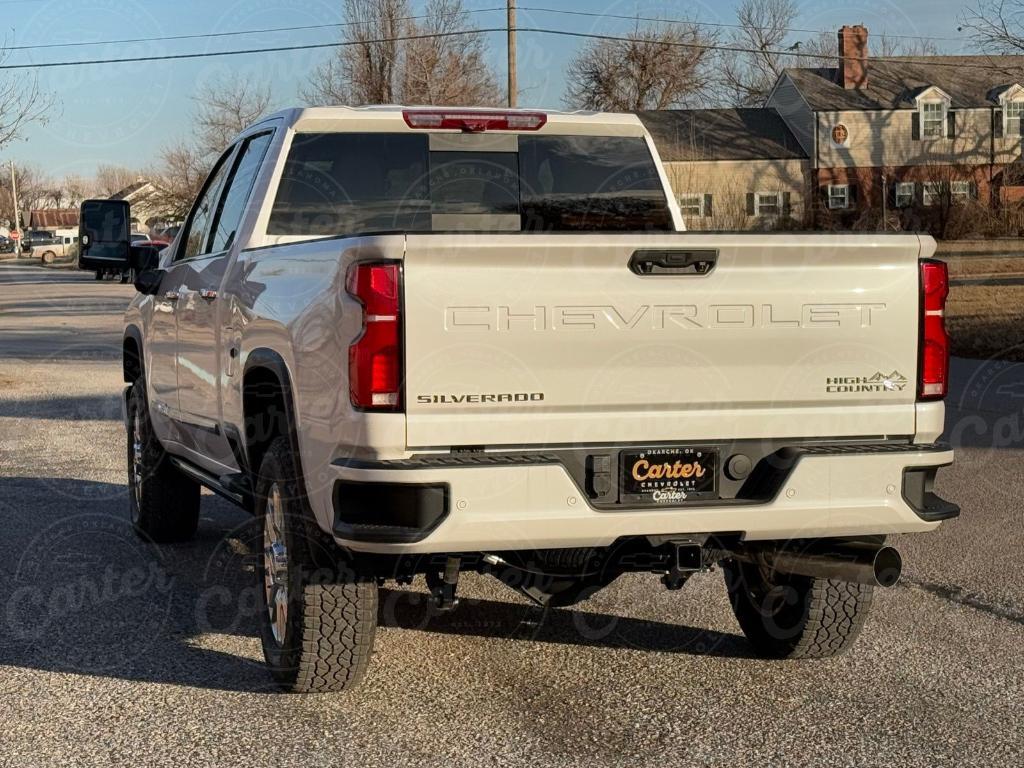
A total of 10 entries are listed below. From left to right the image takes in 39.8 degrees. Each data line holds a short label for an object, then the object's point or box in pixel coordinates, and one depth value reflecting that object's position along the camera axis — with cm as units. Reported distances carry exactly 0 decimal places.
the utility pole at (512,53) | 3603
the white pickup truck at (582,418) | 438
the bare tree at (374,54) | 5016
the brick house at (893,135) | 5716
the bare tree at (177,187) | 6499
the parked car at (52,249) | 8979
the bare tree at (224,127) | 5672
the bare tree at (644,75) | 6706
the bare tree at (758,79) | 5734
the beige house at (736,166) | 5672
